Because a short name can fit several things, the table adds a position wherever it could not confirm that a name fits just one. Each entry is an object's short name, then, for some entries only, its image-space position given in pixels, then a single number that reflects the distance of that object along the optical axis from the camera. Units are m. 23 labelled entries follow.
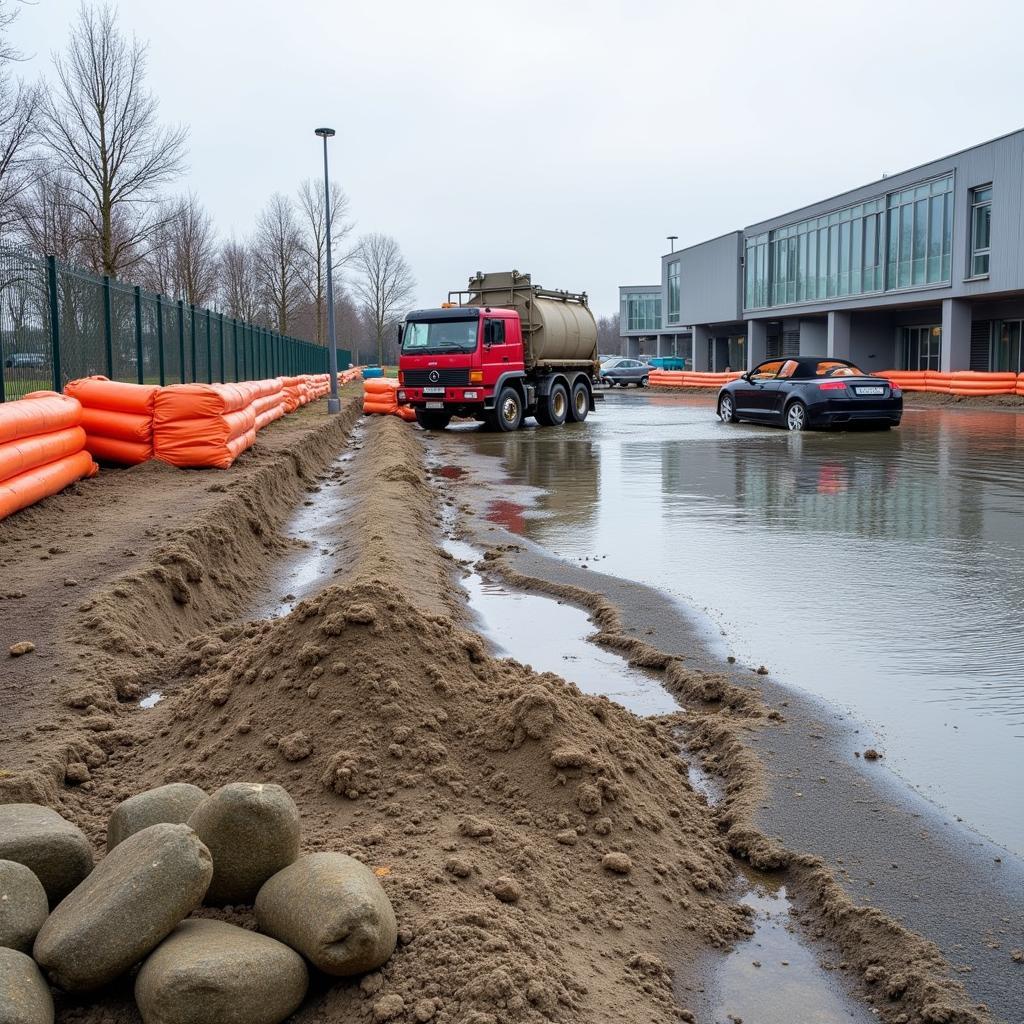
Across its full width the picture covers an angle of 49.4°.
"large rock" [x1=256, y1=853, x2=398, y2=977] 2.87
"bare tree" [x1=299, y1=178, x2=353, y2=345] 62.00
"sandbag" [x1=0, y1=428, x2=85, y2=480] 9.38
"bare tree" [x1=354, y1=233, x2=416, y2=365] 90.75
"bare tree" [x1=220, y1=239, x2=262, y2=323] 62.84
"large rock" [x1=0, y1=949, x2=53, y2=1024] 2.60
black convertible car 23.17
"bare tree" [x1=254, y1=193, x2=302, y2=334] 60.72
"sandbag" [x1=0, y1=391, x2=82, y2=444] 9.52
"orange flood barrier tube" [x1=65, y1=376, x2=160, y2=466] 12.81
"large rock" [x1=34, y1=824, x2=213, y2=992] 2.81
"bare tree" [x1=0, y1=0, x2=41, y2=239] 24.56
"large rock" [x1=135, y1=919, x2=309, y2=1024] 2.70
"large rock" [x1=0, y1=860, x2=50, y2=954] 2.91
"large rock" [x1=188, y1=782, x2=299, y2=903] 3.21
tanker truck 24.89
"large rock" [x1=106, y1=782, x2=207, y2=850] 3.41
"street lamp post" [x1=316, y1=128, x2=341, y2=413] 33.09
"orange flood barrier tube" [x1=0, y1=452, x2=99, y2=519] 9.26
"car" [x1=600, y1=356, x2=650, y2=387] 58.59
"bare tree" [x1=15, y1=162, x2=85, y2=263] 30.58
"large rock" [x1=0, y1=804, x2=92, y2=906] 3.18
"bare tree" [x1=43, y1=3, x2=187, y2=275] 29.88
